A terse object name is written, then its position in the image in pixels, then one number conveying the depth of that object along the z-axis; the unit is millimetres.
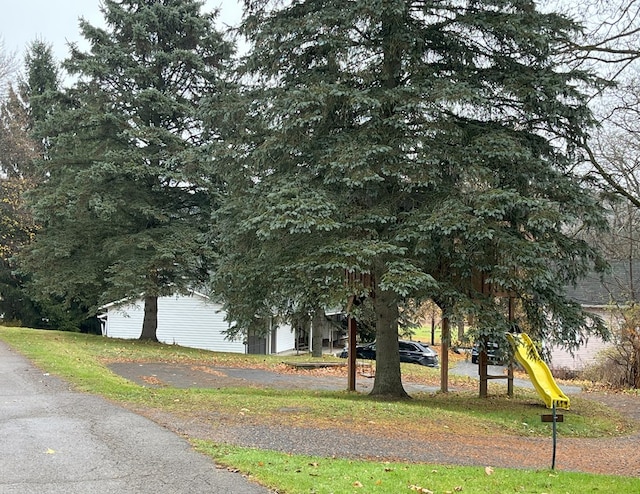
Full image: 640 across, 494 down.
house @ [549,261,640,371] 24438
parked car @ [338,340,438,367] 31922
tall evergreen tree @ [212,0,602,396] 11750
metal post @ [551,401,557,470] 8222
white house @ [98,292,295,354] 36534
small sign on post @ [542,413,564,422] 8717
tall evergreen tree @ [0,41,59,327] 32812
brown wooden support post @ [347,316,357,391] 16531
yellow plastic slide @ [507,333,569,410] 14178
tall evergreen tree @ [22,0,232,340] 24141
